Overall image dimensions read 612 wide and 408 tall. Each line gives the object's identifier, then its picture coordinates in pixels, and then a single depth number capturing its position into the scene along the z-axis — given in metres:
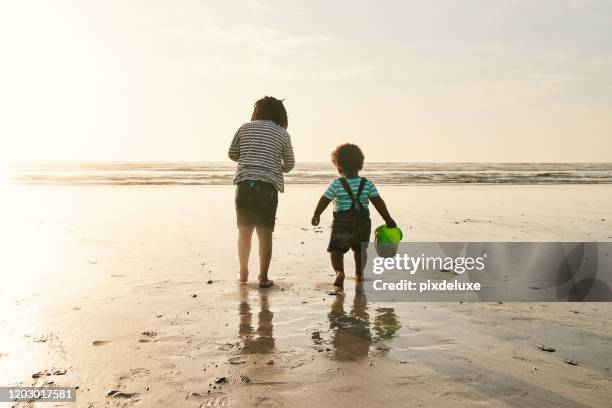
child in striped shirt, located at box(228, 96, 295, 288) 6.10
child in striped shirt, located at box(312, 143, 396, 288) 6.11
